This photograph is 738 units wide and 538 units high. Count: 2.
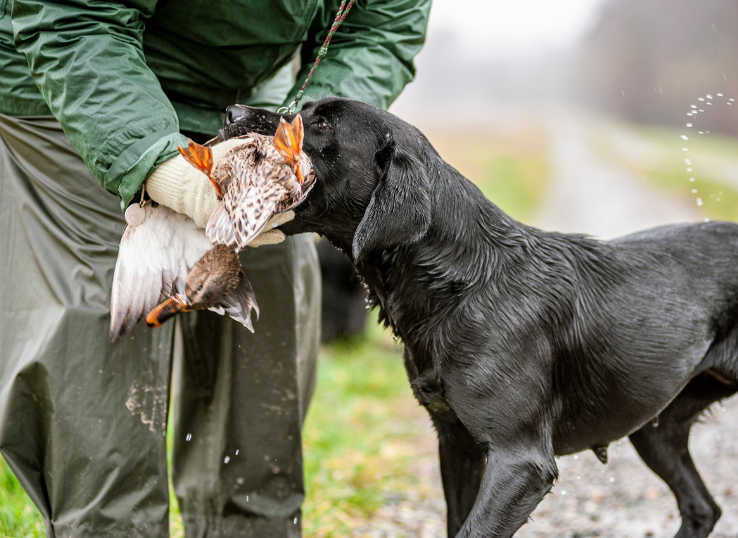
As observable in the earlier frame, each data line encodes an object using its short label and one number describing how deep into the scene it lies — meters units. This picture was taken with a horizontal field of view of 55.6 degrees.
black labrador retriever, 2.22
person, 2.13
